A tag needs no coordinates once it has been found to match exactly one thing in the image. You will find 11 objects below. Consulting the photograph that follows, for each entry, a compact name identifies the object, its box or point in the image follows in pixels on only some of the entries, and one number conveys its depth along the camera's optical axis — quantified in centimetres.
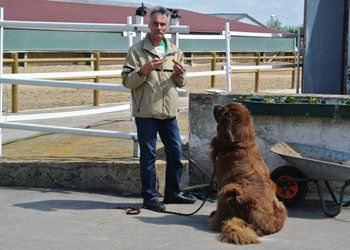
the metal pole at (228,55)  1336
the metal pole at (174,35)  950
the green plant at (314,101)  914
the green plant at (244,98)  953
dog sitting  695
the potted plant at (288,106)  901
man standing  801
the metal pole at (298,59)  1387
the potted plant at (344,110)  888
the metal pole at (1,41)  1093
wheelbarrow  816
